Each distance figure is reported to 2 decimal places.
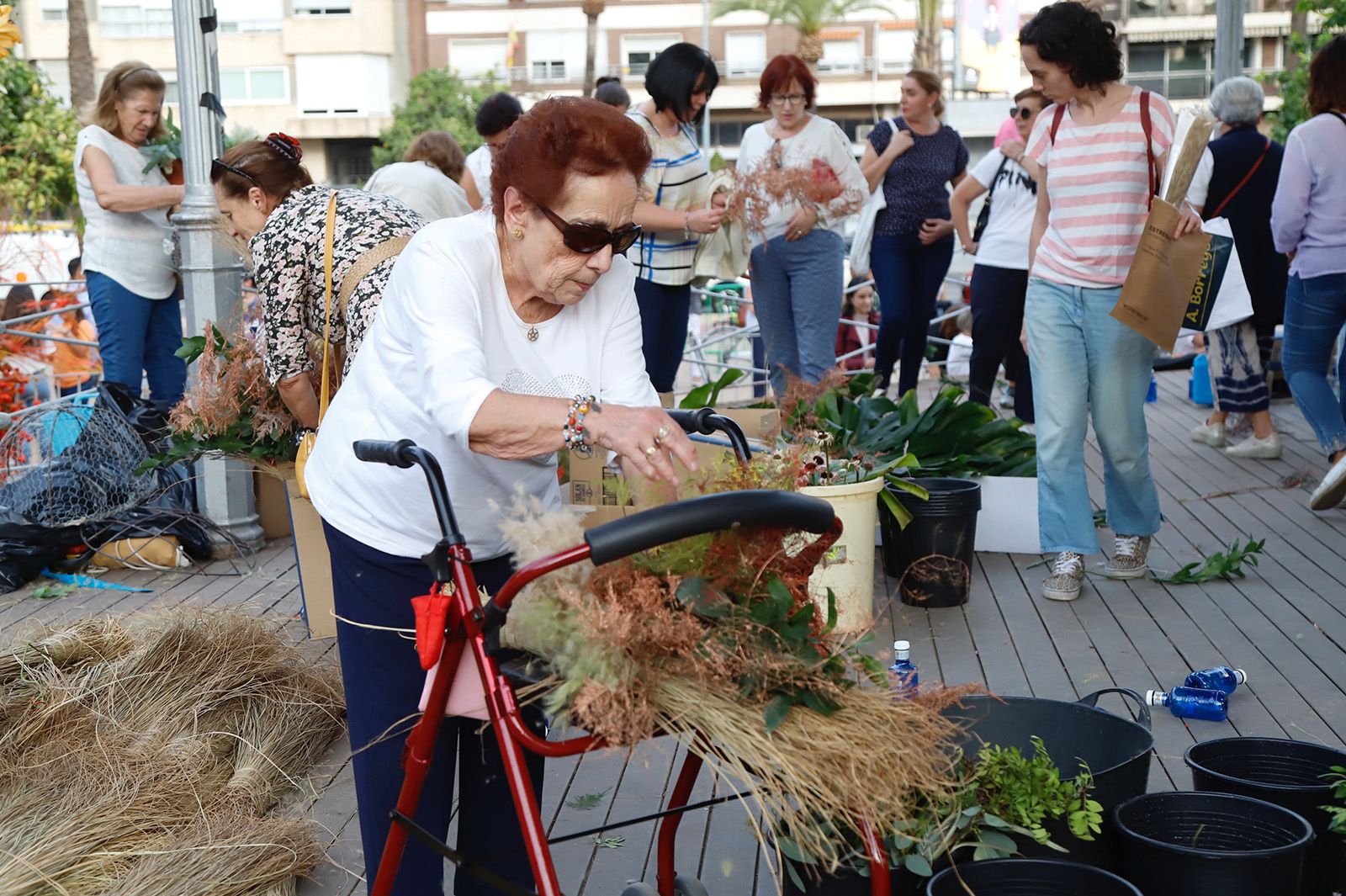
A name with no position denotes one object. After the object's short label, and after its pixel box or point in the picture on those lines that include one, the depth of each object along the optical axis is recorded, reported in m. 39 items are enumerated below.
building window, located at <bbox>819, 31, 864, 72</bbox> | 54.88
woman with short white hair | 7.75
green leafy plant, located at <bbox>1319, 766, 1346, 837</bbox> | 2.58
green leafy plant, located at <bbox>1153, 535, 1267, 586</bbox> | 5.52
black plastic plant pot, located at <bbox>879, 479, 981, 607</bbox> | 5.33
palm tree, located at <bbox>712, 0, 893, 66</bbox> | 47.28
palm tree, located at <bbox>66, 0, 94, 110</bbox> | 24.56
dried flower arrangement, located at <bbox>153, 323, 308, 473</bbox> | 4.59
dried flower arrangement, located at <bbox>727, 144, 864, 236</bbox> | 6.27
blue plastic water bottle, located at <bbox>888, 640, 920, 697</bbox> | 2.08
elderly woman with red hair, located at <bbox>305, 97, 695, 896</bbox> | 2.11
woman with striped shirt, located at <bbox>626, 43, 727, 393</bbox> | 5.93
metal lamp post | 6.15
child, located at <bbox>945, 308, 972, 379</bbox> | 12.20
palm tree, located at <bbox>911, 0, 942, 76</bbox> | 40.06
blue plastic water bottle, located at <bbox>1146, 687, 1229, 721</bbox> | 4.00
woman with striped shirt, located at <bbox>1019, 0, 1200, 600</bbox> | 4.92
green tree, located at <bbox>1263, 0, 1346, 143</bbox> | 8.70
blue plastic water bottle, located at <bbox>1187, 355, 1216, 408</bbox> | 10.05
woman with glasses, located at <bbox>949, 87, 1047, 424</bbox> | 7.51
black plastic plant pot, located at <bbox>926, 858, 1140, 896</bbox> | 2.27
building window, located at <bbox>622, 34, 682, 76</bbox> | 55.03
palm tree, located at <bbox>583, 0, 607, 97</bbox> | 44.88
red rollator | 1.85
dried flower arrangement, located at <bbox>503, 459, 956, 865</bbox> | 1.86
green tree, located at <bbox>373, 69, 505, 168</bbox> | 49.12
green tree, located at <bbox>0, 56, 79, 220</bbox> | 15.59
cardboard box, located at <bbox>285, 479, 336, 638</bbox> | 4.66
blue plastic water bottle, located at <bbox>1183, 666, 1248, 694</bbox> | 4.20
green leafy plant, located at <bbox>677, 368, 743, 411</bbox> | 5.91
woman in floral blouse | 3.63
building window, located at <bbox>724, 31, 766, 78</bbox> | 54.44
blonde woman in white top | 6.38
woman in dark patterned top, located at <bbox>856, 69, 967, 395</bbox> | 7.88
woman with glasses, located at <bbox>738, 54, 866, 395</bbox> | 6.74
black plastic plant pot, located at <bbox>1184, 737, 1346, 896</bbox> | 2.67
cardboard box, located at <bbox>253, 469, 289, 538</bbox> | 6.63
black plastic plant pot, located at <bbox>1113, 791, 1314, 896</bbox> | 2.33
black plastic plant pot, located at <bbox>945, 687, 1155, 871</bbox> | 2.66
